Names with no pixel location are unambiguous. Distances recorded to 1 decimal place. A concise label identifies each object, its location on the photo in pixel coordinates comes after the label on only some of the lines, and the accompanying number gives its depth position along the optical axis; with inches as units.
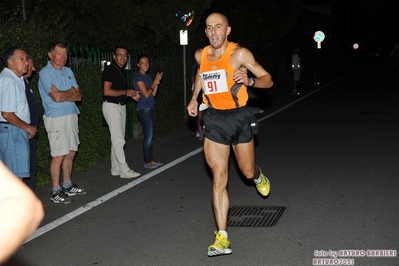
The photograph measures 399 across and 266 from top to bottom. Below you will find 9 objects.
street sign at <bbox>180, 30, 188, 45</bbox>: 561.5
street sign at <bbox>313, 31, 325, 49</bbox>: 1302.9
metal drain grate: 241.8
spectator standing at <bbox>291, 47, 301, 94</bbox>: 952.9
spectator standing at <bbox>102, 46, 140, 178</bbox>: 331.9
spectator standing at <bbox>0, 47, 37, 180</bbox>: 247.6
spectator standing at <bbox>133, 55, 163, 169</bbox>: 360.5
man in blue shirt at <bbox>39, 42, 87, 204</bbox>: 283.7
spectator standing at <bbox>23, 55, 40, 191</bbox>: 265.7
